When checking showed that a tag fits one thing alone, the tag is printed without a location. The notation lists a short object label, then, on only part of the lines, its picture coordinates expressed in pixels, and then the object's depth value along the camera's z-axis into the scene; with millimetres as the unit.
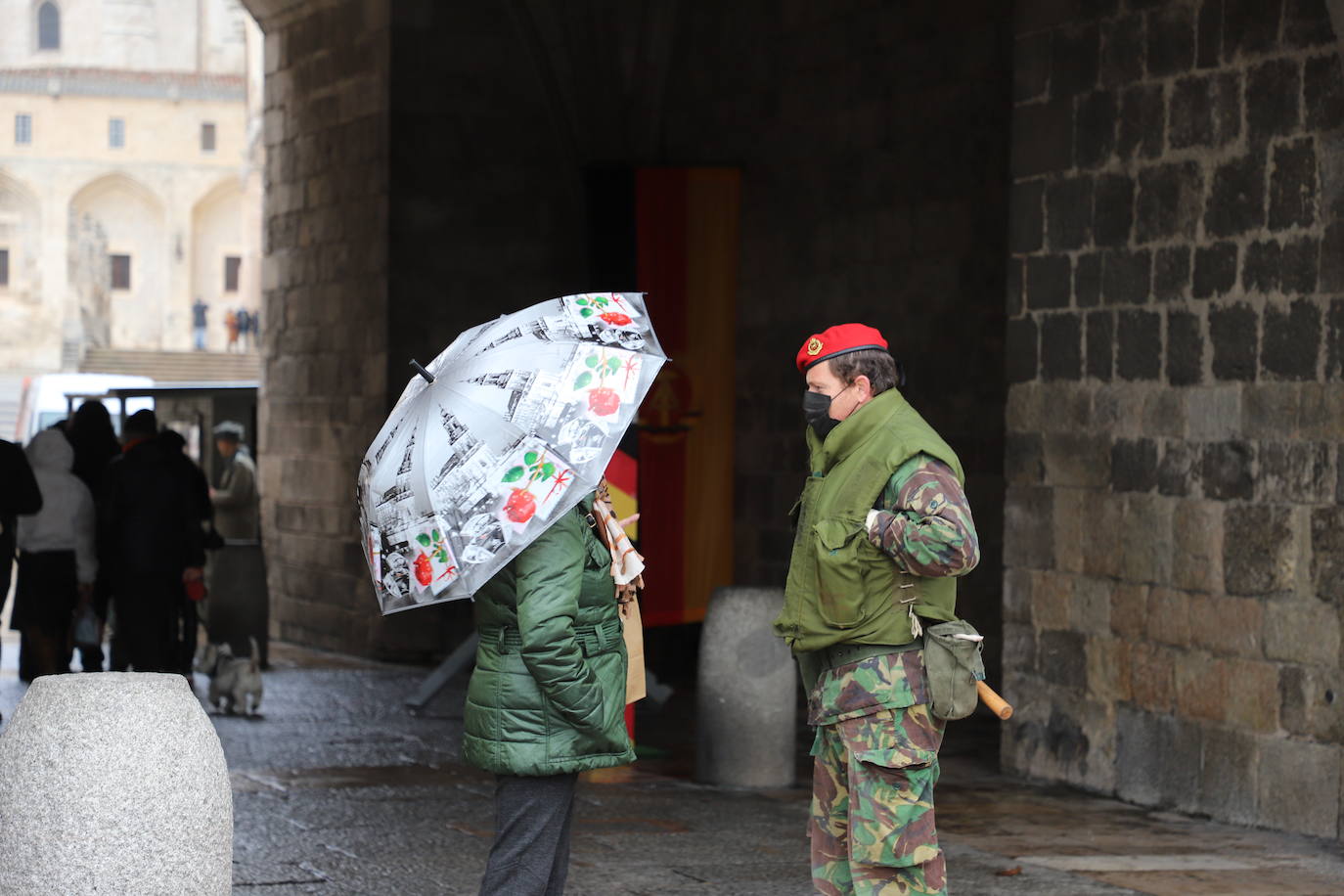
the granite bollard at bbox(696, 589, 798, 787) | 16203
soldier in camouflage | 8758
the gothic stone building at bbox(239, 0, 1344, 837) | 14484
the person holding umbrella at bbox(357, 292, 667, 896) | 8477
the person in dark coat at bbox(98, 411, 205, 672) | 19625
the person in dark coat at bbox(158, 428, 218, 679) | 20187
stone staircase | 97937
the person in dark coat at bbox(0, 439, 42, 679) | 18297
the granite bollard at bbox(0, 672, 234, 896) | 8234
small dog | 20469
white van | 55475
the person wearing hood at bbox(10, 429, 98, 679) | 20875
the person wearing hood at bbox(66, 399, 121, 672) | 22344
